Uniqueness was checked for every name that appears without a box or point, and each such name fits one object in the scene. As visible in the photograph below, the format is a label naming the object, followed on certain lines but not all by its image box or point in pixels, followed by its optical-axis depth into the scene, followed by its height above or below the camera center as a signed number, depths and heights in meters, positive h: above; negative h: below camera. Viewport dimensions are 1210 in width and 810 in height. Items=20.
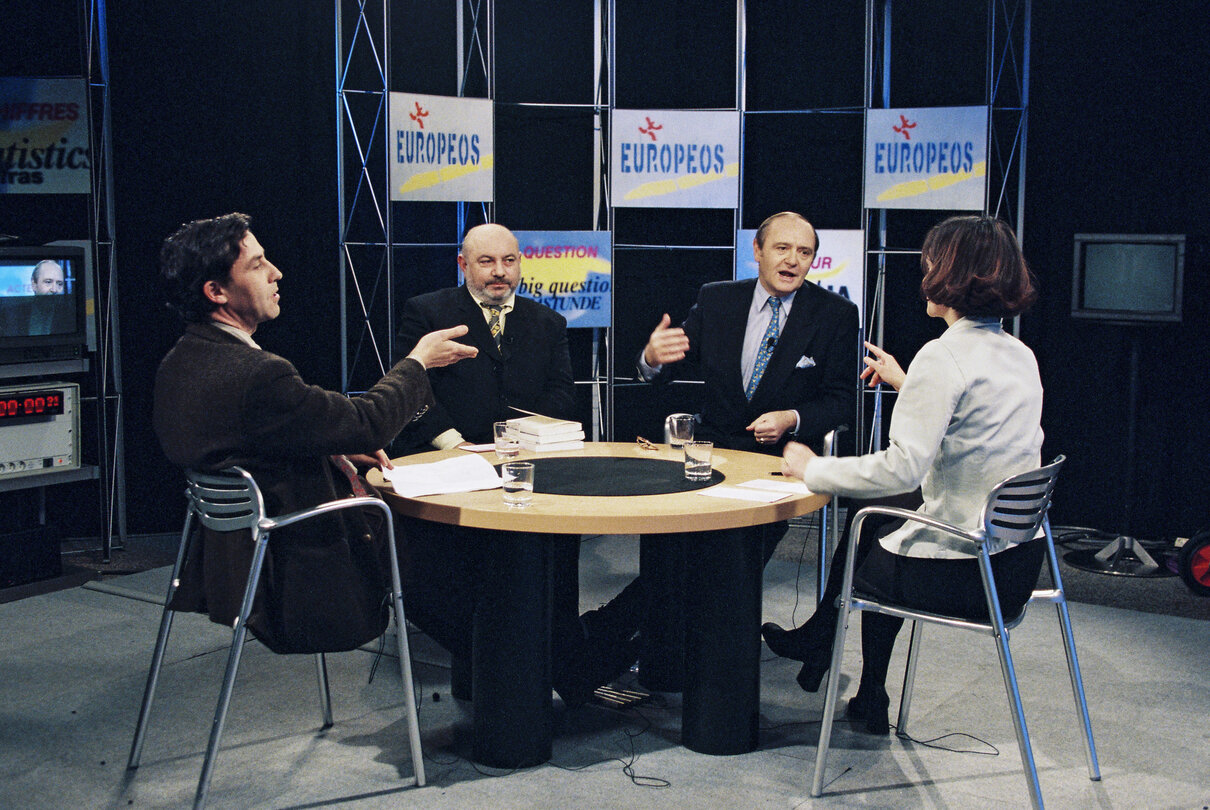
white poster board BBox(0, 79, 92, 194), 5.39 +0.75
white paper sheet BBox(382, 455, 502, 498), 3.00 -0.49
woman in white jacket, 2.66 -0.30
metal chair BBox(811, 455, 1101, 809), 2.57 -0.60
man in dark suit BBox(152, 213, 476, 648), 2.64 -0.26
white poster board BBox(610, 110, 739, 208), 5.88 +0.73
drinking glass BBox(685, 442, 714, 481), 3.14 -0.44
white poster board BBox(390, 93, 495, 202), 5.53 +0.74
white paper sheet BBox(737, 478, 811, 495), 3.01 -0.50
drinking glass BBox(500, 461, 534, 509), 2.78 -0.45
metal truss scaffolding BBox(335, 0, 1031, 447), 5.83 +0.89
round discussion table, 2.90 -0.86
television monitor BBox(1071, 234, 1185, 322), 5.22 +0.13
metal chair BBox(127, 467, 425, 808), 2.59 -0.52
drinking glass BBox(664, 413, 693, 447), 3.44 -0.38
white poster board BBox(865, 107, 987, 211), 5.64 +0.72
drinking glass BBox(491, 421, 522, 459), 3.44 -0.44
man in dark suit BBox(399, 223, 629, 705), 4.26 -0.20
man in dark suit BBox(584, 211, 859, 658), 3.96 -0.18
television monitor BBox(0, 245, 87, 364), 4.89 -0.04
